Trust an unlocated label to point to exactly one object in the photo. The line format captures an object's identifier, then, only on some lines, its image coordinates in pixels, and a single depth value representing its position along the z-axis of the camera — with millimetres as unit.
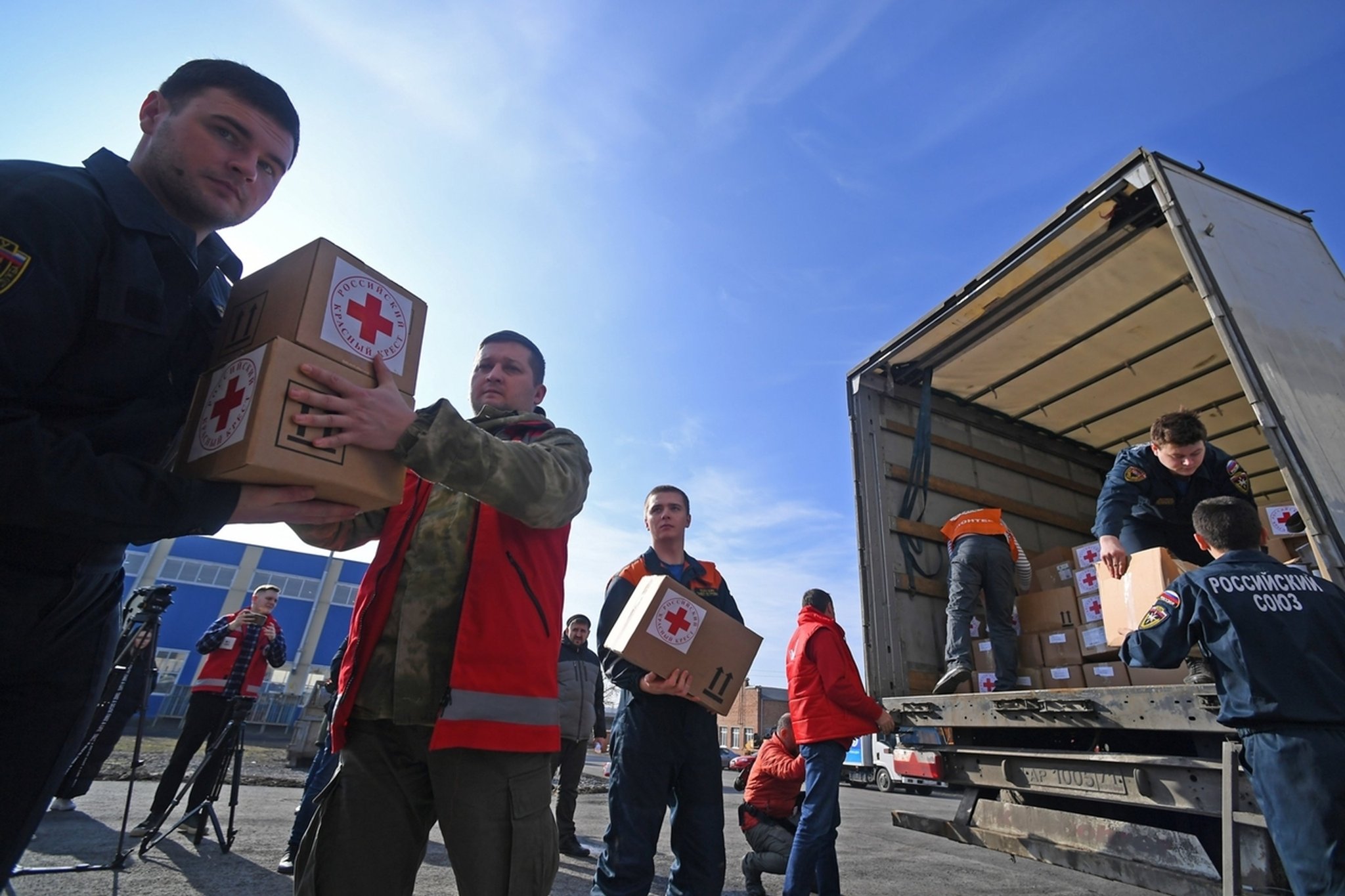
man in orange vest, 4355
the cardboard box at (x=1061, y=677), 4098
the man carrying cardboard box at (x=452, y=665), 1324
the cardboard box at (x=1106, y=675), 3828
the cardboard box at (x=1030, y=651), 4457
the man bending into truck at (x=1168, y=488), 3725
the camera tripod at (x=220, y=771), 3828
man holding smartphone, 4195
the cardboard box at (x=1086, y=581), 4215
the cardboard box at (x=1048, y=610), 4316
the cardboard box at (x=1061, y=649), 4191
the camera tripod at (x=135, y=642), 3444
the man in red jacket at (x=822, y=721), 3232
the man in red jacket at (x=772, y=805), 3865
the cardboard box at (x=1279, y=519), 3834
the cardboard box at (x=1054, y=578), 4531
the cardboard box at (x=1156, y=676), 3580
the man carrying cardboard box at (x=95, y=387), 969
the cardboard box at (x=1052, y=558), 4699
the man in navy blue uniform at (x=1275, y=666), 2109
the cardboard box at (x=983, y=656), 4574
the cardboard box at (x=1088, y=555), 4281
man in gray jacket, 5090
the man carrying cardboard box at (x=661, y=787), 2578
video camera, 3555
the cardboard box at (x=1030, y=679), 4371
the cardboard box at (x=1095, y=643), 3938
